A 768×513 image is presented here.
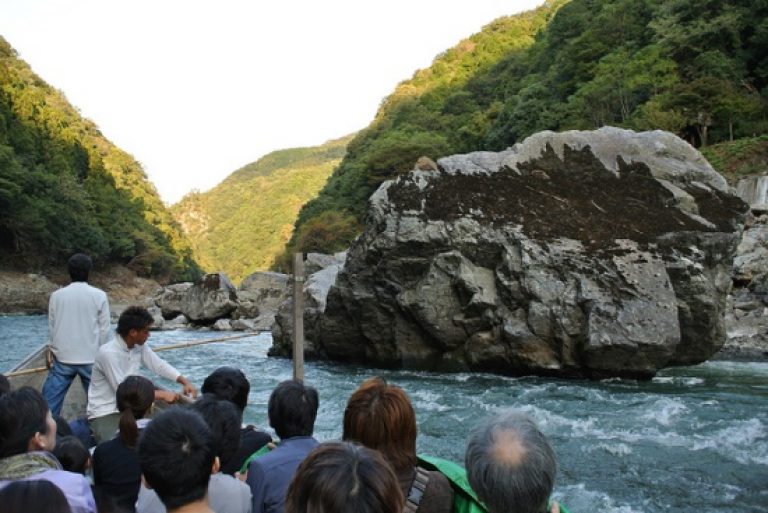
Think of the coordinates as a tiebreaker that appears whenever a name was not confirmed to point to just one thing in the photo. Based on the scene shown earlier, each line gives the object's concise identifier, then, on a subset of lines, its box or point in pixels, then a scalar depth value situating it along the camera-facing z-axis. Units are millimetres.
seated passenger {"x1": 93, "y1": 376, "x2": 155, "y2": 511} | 3490
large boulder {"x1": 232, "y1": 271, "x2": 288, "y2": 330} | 31203
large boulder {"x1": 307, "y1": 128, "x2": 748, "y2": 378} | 12281
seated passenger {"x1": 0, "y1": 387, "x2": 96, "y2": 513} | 2596
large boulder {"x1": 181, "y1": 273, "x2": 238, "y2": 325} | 30469
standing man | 5426
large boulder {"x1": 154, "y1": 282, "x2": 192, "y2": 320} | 33688
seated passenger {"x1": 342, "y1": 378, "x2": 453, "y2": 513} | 2564
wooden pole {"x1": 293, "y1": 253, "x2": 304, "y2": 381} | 8773
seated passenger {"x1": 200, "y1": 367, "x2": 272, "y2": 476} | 3922
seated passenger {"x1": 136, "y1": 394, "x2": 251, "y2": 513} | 2875
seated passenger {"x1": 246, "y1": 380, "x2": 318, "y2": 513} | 3037
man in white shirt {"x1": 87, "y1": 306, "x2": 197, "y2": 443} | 4703
